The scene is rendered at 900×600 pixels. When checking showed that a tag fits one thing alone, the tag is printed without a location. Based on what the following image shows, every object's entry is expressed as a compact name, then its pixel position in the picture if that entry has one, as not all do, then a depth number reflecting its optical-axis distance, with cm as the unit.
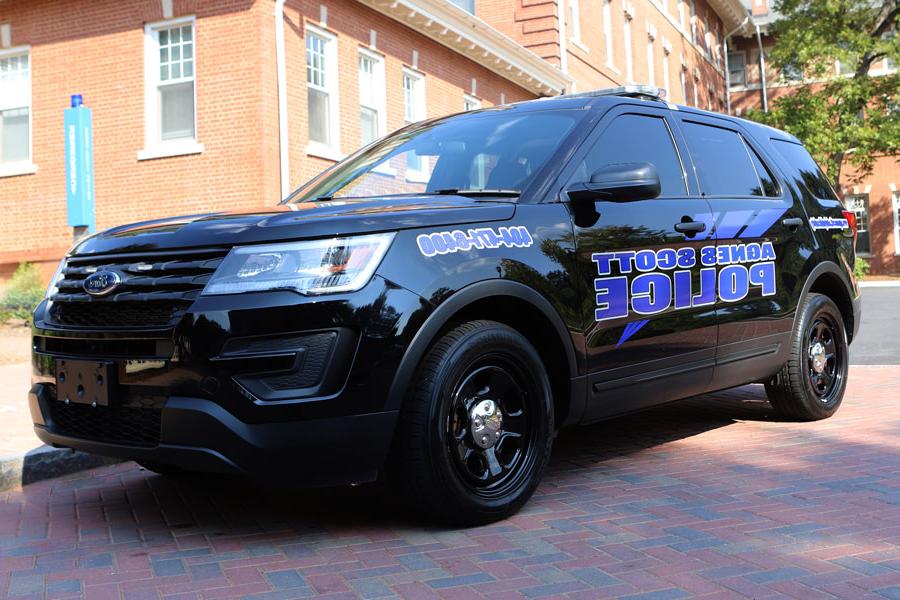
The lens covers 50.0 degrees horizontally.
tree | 3123
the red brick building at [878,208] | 3744
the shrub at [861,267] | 3038
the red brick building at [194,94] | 1370
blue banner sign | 1202
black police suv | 348
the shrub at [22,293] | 1336
